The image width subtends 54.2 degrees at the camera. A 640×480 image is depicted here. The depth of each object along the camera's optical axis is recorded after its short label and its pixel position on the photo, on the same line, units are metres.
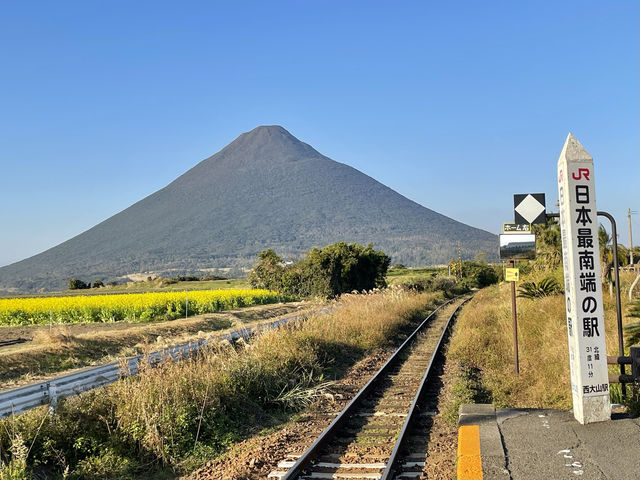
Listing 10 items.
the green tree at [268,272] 42.06
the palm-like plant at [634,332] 9.83
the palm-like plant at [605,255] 23.39
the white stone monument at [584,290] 6.86
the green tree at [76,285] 78.88
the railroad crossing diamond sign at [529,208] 9.77
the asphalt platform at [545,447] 5.64
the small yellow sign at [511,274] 11.69
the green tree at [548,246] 28.95
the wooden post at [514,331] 11.28
